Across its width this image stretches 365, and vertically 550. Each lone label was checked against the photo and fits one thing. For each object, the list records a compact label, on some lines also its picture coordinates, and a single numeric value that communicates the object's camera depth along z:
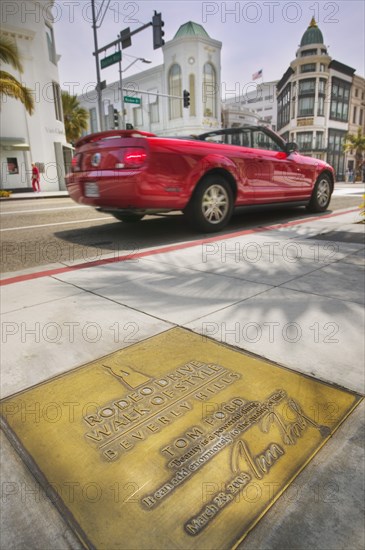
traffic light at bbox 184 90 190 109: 22.75
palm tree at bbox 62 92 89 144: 33.28
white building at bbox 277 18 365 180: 48.53
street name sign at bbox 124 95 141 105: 21.27
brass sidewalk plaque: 1.12
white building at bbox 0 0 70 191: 23.44
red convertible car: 4.62
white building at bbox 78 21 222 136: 38.94
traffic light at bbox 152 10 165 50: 14.56
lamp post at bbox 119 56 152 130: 22.18
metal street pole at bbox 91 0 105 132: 19.89
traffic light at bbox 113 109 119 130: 22.14
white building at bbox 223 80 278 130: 48.53
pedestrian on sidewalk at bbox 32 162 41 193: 21.84
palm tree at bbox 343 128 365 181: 42.91
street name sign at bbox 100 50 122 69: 18.42
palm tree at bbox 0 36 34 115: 16.83
